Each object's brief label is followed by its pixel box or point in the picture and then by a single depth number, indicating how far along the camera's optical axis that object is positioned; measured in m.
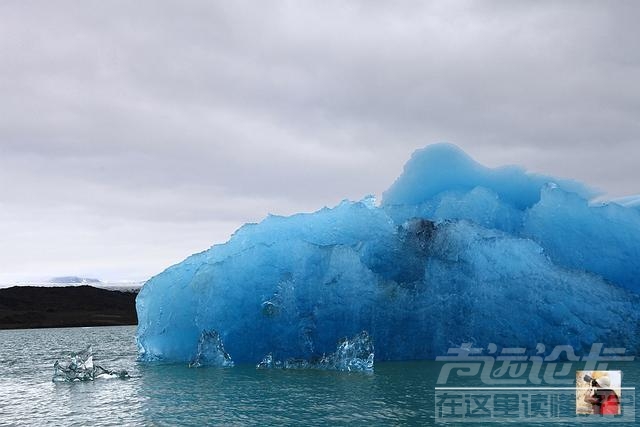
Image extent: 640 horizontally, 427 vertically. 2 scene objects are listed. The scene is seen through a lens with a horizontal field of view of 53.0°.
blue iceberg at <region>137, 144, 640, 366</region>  26.89
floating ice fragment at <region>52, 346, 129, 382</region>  26.15
